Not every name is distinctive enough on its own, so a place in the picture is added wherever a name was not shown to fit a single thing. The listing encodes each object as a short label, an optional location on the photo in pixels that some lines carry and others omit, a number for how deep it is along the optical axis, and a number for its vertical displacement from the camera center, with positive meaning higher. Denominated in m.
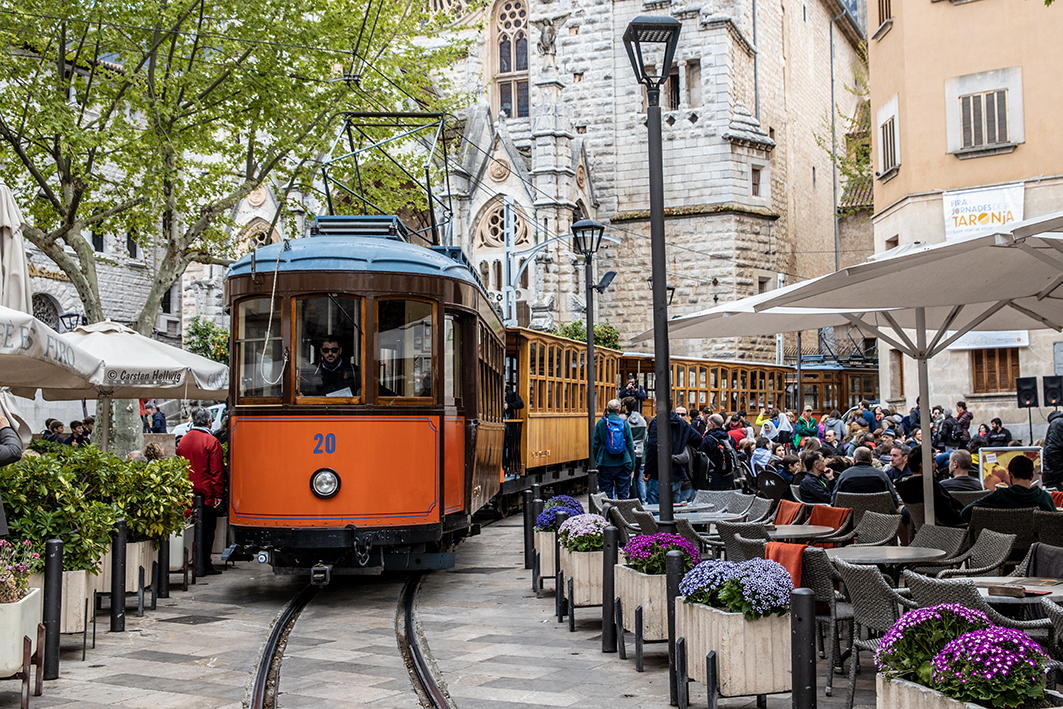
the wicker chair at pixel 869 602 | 5.58 -0.96
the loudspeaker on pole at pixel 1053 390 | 15.09 +0.29
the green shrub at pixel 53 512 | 7.31 -0.59
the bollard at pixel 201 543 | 11.22 -1.25
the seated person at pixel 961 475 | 10.01 -0.57
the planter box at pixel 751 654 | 5.59 -1.20
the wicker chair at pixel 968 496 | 9.57 -0.72
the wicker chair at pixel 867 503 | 9.16 -0.74
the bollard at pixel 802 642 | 4.84 -1.00
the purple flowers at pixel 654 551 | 7.11 -0.87
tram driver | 9.23 +0.33
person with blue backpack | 14.68 -0.48
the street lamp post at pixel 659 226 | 8.06 +1.41
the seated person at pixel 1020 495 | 7.45 -0.55
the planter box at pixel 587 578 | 8.51 -1.23
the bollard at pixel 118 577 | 8.17 -1.13
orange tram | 9.12 +0.13
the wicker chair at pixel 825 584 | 6.25 -0.97
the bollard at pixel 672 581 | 6.26 -0.95
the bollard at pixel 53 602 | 6.54 -1.05
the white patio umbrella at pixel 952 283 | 6.33 +0.89
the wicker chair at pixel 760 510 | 10.55 -0.91
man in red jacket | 11.78 -0.48
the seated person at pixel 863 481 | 9.77 -0.59
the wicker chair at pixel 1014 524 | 7.27 -0.73
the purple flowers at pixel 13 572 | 5.90 -0.81
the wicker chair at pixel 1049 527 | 7.05 -0.74
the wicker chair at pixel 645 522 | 8.36 -0.80
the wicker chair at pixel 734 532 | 7.37 -0.78
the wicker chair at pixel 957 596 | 4.72 -0.79
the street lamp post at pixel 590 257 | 16.75 +2.52
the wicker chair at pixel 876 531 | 8.16 -0.87
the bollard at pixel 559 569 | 8.70 -1.20
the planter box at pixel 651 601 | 6.97 -1.17
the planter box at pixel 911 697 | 3.73 -1.01
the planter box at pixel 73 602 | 7.28 -1.17
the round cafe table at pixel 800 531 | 8.21 -0.89
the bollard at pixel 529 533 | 11.70 -1.23
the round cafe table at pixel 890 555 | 6.80 -0.90
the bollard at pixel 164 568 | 9.73 -1.28
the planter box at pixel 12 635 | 5.75 -1.10
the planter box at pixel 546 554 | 9.87 -1.21
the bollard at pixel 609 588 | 7.56 -1.19
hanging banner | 20.58 +3.84
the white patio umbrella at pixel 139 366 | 11.69 +0.60
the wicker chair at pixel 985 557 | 6.58 -0.87
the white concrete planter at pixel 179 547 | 10.78 -1.22
